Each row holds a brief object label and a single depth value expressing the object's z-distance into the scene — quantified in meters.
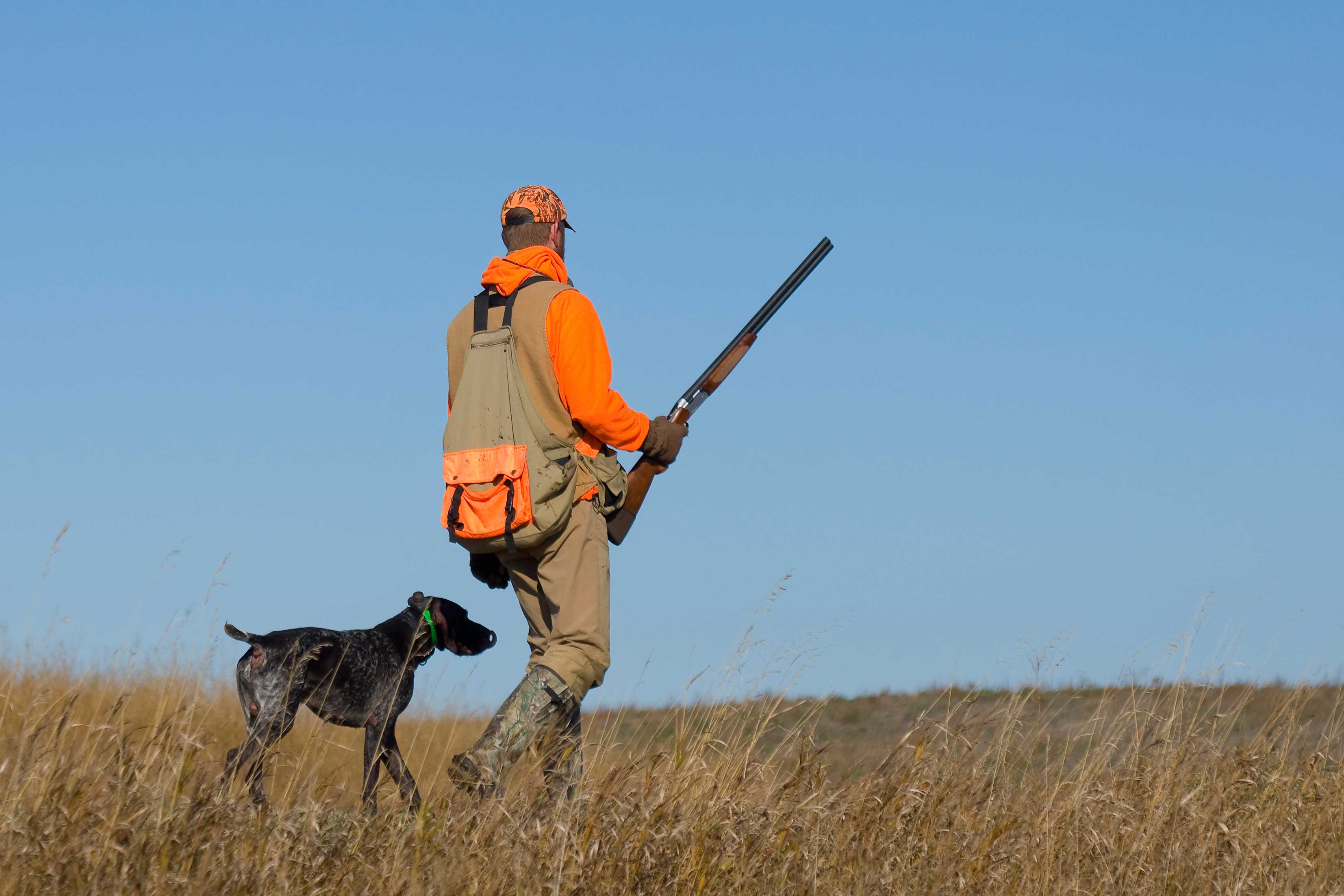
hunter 9.73
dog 11.77
